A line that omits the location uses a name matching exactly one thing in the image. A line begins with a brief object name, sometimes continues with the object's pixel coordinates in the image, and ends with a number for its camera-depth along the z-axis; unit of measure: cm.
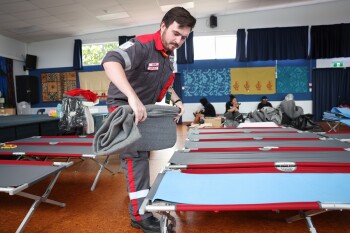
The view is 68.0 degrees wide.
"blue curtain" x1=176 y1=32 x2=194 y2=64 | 881
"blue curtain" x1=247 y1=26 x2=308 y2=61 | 838
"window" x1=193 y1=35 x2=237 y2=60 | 891
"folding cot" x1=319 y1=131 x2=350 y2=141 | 277
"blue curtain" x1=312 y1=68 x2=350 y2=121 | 831
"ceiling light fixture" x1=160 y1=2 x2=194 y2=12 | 709
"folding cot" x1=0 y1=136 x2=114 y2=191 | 230
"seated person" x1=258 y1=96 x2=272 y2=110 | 818
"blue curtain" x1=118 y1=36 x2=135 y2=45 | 905
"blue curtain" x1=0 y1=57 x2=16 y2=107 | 822
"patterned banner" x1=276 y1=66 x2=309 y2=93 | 855
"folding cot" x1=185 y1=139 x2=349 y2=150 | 224
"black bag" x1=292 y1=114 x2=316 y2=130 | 503
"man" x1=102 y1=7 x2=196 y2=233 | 131
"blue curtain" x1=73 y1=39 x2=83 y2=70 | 924
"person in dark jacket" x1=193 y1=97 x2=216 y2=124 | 742
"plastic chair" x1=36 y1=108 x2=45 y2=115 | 930
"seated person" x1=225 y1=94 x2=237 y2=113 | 722
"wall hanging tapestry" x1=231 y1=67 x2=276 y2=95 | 866
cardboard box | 593
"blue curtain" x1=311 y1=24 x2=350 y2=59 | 813
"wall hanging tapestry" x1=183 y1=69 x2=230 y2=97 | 888
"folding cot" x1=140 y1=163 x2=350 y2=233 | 100
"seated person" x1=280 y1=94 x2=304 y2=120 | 513
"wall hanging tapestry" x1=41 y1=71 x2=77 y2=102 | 953
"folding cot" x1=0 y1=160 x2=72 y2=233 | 143
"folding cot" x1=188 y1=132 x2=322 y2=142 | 267
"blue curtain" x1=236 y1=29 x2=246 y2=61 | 859
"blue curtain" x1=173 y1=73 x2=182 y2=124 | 903
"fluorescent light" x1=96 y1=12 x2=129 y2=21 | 737
